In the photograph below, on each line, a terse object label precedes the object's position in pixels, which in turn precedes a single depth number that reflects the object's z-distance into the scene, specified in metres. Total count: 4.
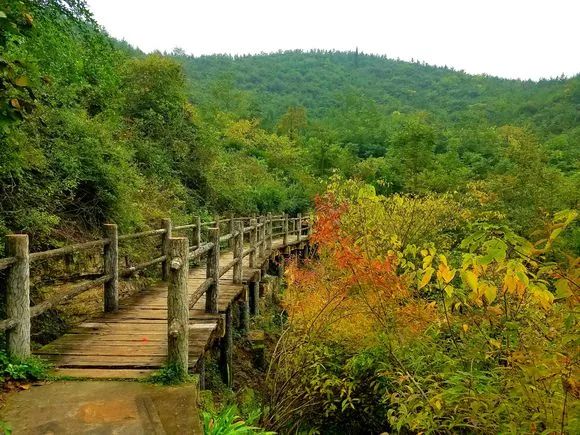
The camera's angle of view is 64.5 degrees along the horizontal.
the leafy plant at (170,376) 3.85
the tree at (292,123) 42.28
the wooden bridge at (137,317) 4.03
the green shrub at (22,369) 3.77
